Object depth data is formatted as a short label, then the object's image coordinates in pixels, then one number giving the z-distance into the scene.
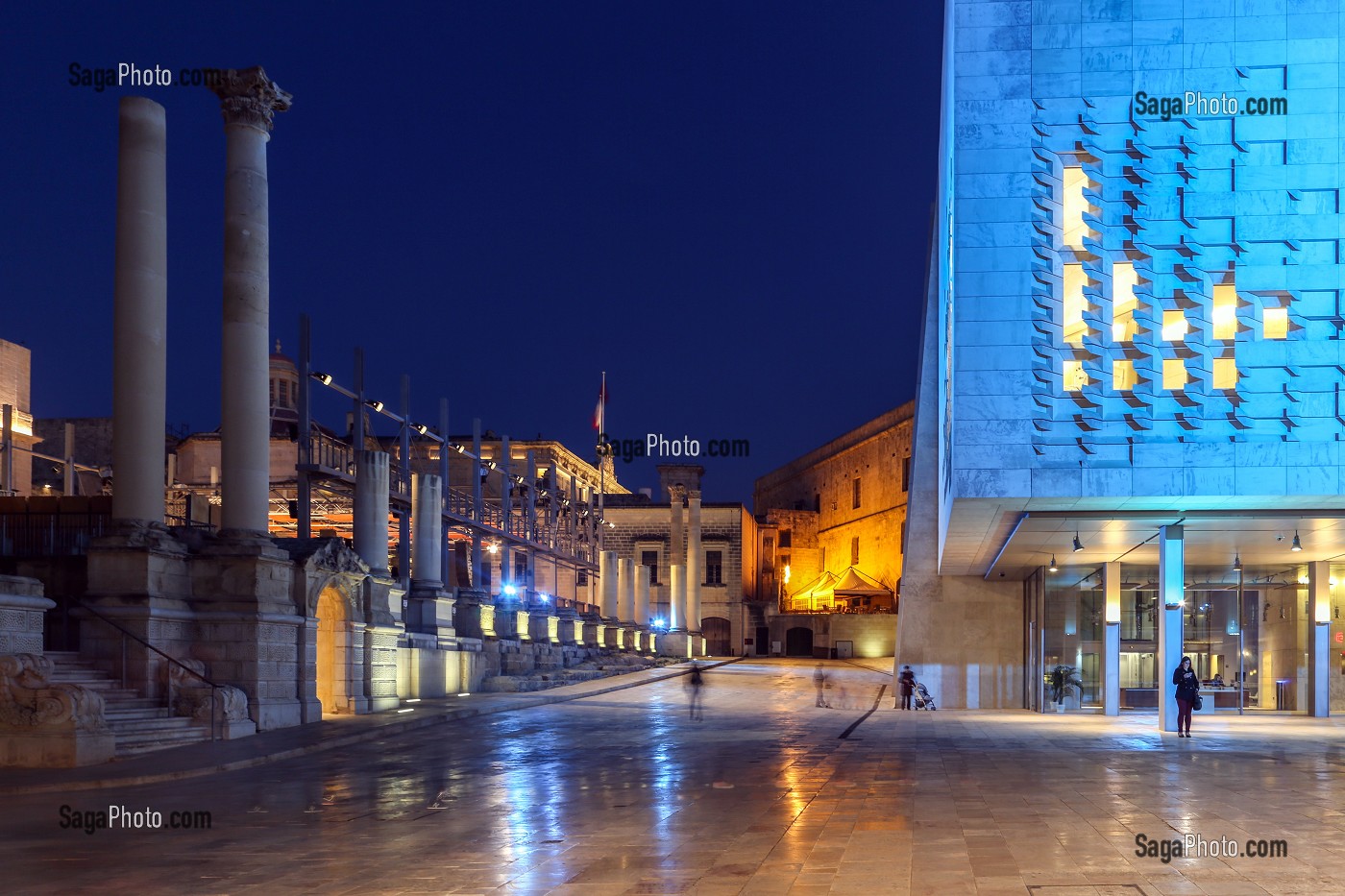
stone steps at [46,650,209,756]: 19.78
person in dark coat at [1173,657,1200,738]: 24.94
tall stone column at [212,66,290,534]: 24.59
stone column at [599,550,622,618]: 68.75
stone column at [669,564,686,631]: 79.31
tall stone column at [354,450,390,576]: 32.91
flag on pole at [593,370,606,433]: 71.44
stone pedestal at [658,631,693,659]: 76.69
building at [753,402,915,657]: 86.75
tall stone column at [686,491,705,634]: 82.19
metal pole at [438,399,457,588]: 43.41
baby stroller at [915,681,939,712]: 37.64
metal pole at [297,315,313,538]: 31.64
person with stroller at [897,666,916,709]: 36.50
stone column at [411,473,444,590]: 38.34
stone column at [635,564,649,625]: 77.62
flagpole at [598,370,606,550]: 71.19
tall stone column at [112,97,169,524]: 22.50
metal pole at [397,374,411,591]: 38.69
